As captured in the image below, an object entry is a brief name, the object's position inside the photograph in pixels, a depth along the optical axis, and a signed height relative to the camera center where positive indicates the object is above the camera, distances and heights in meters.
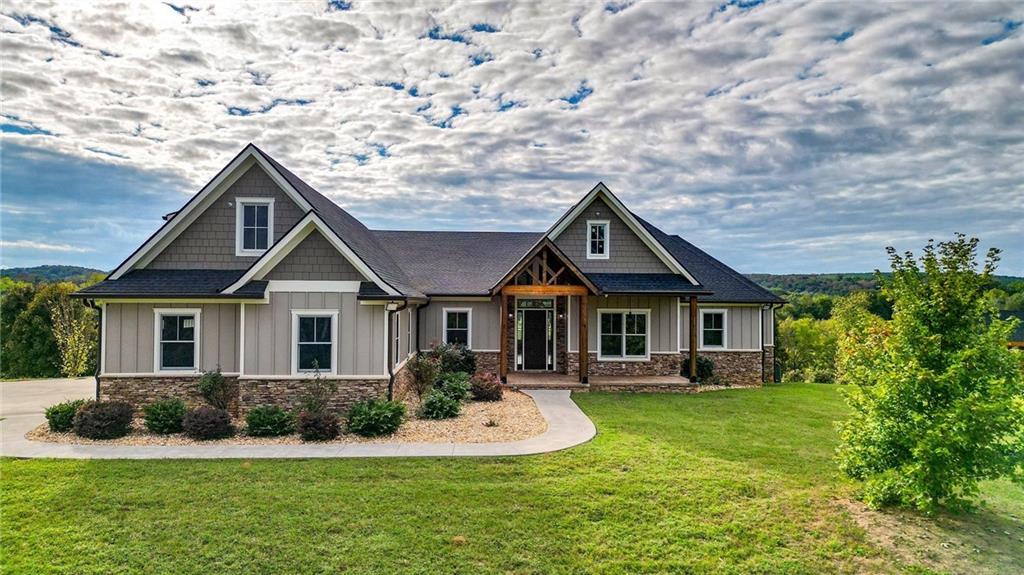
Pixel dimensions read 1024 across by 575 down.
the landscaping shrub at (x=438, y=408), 11.89 -2.55
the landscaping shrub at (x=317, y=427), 9.99 -2.52
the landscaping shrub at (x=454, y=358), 16.64 -1.84
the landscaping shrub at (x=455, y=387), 13.71 -2.39
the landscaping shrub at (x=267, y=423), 10.33 -2.53
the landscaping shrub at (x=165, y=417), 10.42 -2.41
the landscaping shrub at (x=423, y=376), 14.43 -2.12
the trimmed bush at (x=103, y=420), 10.04 -2.40
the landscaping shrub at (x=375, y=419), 10.29 -2.44
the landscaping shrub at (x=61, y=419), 10.49 -2.46
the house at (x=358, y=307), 11.92 -0.05
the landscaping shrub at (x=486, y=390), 14.08 -2.48
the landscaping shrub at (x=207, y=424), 10.12 -2.48
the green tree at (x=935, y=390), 6.18 -1.16
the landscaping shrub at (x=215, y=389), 11.74 -2.04
